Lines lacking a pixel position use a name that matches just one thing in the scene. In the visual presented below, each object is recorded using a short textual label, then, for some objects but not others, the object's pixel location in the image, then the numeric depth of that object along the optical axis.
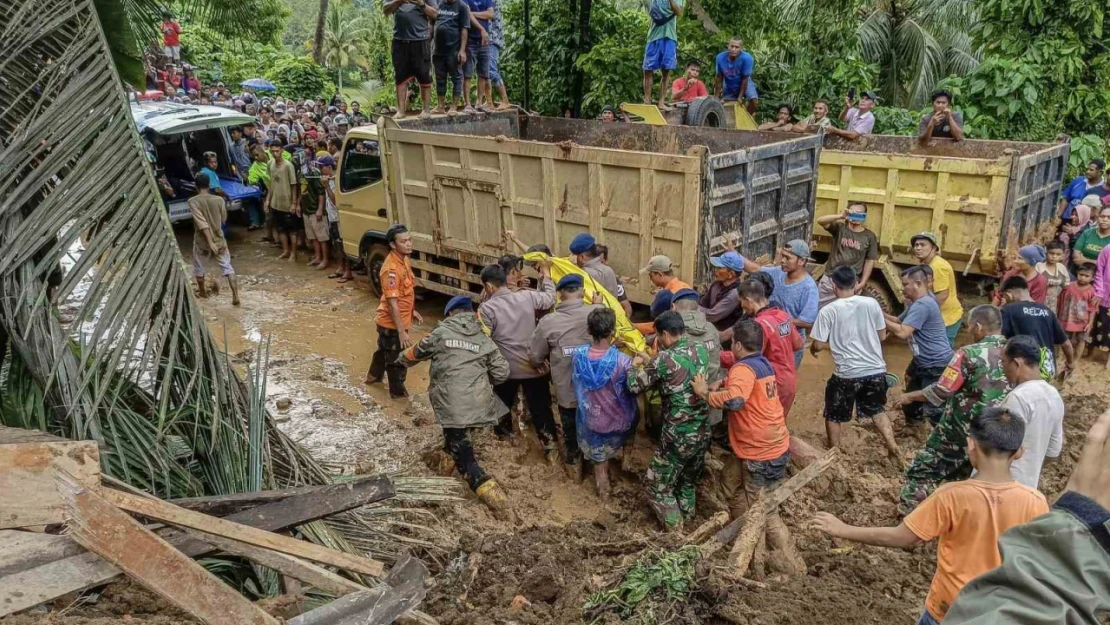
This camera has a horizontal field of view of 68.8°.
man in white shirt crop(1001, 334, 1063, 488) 3.66
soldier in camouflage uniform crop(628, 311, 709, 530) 4.58
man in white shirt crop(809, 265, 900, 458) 5.20
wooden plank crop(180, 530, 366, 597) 2.56
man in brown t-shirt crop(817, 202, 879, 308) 6.80
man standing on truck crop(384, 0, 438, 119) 8.41
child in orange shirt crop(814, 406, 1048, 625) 2.74
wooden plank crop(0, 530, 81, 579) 2.21
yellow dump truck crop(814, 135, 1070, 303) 6.93
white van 12.07
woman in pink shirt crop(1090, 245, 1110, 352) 6.57
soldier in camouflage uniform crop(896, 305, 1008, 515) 4.29
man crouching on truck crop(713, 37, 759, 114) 10.37
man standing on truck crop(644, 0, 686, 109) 10.00
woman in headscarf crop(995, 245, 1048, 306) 6.15
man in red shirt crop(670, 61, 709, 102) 10.46
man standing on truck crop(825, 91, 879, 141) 9.06
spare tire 9.12
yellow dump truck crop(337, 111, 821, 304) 6.09
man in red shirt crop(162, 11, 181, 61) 18.97
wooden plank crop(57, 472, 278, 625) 2.19
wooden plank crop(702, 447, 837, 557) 3.88
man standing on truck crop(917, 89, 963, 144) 7.97
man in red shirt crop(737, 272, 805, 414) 4.97
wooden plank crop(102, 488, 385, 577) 2.39
